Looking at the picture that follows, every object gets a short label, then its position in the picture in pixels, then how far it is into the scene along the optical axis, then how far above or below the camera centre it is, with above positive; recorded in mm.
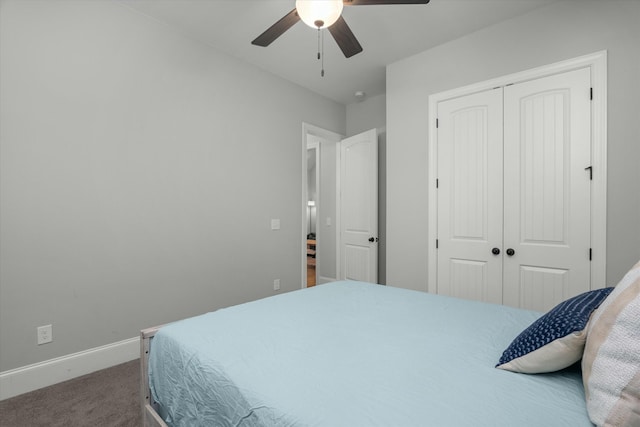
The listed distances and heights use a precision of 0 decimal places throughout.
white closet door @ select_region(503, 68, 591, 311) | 2262 +187
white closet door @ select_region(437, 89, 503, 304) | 2645 +153
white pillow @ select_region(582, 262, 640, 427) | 655 -344
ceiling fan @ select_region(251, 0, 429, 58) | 1649 +1141
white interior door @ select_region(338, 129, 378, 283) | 3881 +66
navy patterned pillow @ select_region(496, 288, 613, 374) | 869 -385
